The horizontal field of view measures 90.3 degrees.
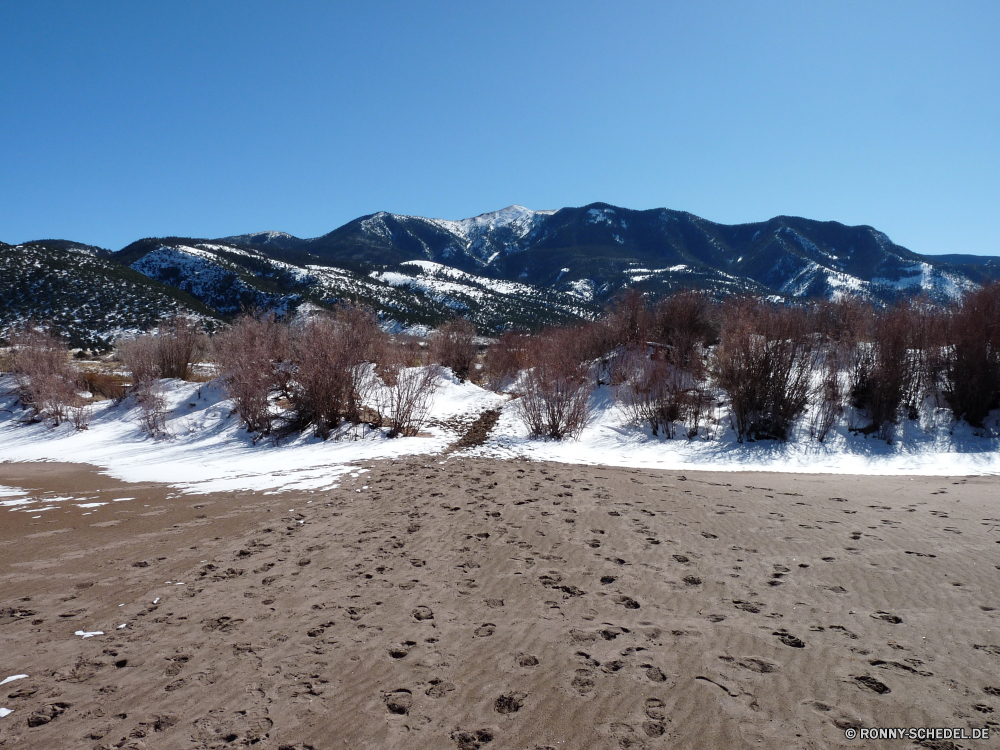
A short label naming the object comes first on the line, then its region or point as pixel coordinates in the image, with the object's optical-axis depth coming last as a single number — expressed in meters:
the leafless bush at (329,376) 12.25
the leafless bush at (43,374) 14.49
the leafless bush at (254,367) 12.34
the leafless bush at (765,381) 11.88
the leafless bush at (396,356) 14.34
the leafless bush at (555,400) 12.66
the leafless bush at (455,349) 22.50
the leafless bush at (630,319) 18.03
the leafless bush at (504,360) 21.22
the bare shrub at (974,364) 11.82
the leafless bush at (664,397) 12.67
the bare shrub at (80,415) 14.05
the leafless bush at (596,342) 18.78
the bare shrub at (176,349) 17.22
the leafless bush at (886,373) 11.83
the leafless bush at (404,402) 12.44
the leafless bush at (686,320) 17.20
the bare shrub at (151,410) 12.98
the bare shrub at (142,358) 16.17
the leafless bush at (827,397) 11.76
